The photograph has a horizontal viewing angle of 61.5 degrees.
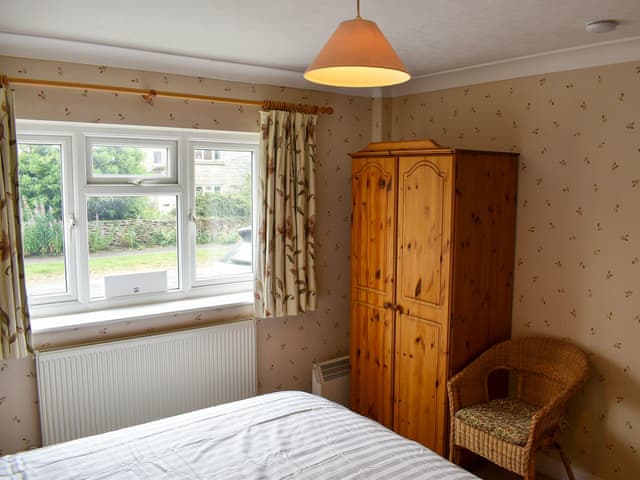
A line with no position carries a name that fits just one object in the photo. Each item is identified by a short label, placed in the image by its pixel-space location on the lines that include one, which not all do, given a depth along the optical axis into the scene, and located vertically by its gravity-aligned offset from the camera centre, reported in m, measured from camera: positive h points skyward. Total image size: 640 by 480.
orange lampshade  1.58 +0.40
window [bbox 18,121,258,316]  3.14 -0.20
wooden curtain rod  2.86 +0.53
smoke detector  2.44 +0.72
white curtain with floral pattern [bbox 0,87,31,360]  2.76 -0.33
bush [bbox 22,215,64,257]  3.11 -0.31
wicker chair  2.76 -1.26
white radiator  3.00 -1.18
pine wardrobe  3.13 -0.52
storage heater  3.94 -1.44
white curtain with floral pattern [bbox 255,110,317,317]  3.58 -0.22
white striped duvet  1.99 -1.07
